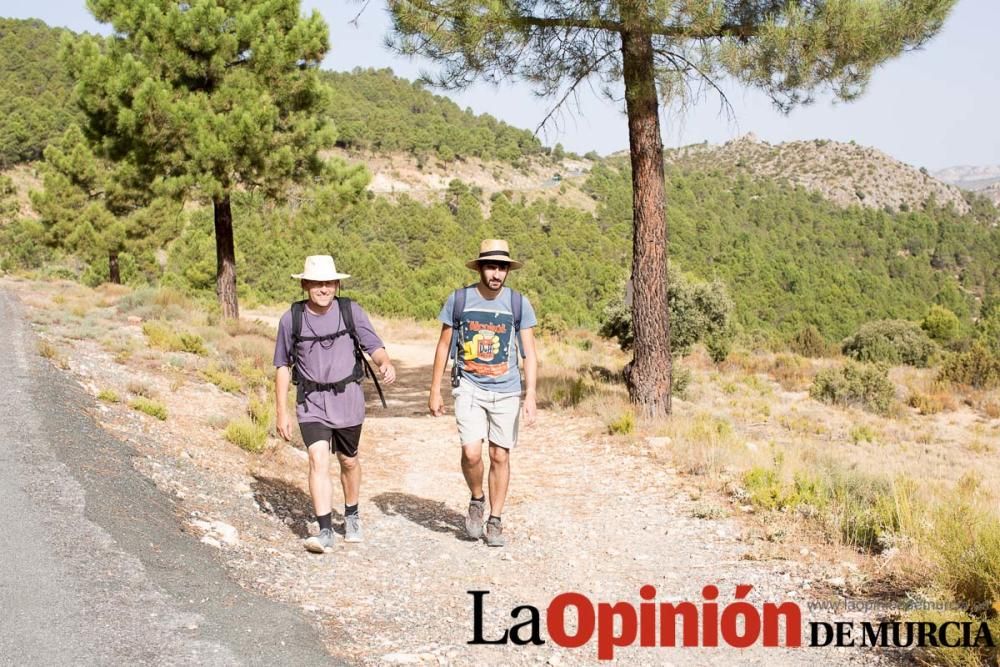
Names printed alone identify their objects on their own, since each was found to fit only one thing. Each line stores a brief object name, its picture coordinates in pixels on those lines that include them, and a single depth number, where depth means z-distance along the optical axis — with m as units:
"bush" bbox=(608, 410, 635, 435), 8.98
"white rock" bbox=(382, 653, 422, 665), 3.55
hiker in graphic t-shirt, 5.19
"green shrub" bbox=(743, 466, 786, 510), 6.01
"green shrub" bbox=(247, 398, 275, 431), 8.41
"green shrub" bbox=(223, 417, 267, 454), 7.57
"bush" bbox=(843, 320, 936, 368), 27.27
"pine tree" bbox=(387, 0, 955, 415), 8.26
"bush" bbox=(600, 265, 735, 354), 19.95
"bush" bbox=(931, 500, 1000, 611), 3.70
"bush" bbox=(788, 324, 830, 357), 28.78
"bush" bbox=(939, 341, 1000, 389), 19.30
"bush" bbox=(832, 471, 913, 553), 5.08
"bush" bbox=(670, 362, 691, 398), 14.99
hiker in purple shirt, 4.91
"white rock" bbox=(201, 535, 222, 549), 4.76
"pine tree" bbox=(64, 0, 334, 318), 14.17
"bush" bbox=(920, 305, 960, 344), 36.44
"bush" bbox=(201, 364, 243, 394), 10.09
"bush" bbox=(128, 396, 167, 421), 7.68
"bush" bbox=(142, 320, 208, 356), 11.84
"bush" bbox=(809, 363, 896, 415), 17.17
